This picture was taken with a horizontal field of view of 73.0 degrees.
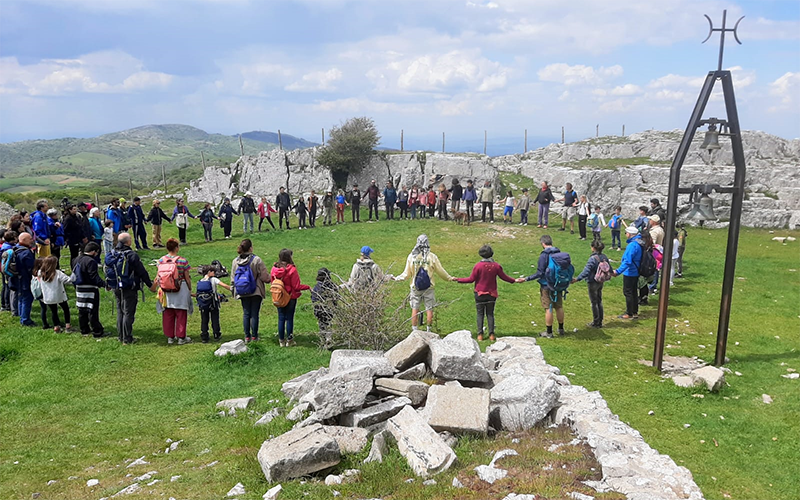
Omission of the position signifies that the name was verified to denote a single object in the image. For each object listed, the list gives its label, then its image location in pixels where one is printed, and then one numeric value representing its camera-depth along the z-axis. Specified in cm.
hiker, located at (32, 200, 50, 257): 1455
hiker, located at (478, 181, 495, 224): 2695
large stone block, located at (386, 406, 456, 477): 541
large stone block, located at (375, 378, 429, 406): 686
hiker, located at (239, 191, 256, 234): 2411
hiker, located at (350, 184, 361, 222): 2755
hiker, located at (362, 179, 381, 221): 2809
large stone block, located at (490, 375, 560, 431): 654
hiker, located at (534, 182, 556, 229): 2522
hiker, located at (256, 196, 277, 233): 2523
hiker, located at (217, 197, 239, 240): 2294
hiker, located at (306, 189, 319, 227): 2634
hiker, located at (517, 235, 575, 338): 1102
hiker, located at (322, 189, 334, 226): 2758
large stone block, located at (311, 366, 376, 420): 649
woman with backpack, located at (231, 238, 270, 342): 1067
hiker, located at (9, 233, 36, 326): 1171
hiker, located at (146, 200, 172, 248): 2067
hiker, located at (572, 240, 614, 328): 1172
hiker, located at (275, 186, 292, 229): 2523
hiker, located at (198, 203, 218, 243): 2253
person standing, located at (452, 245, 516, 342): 1084
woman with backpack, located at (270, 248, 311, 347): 1047
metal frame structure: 880
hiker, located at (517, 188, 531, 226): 2634
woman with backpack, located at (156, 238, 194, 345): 1077
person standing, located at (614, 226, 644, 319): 1278
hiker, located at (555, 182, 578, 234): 2409
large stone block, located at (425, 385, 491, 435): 613
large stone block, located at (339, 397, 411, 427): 648
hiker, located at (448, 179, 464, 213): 2731
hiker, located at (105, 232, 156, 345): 1064
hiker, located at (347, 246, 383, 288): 984
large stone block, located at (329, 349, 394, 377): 710
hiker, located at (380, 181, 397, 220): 2819
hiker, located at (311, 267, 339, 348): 966
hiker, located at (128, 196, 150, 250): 1972
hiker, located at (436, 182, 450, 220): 2752
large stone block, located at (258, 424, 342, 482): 548
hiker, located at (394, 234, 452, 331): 1098
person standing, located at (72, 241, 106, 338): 1095
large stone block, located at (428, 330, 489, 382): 728
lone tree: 3366
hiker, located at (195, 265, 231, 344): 1098
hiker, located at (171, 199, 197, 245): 2150
